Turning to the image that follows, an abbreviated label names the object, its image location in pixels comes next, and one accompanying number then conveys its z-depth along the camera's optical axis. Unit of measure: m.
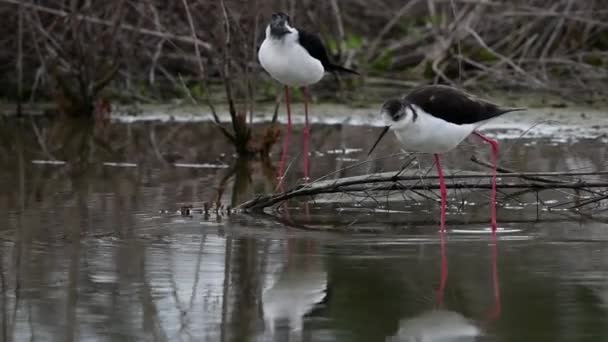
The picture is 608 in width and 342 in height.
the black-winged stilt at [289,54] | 19.22
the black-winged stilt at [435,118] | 13.64
